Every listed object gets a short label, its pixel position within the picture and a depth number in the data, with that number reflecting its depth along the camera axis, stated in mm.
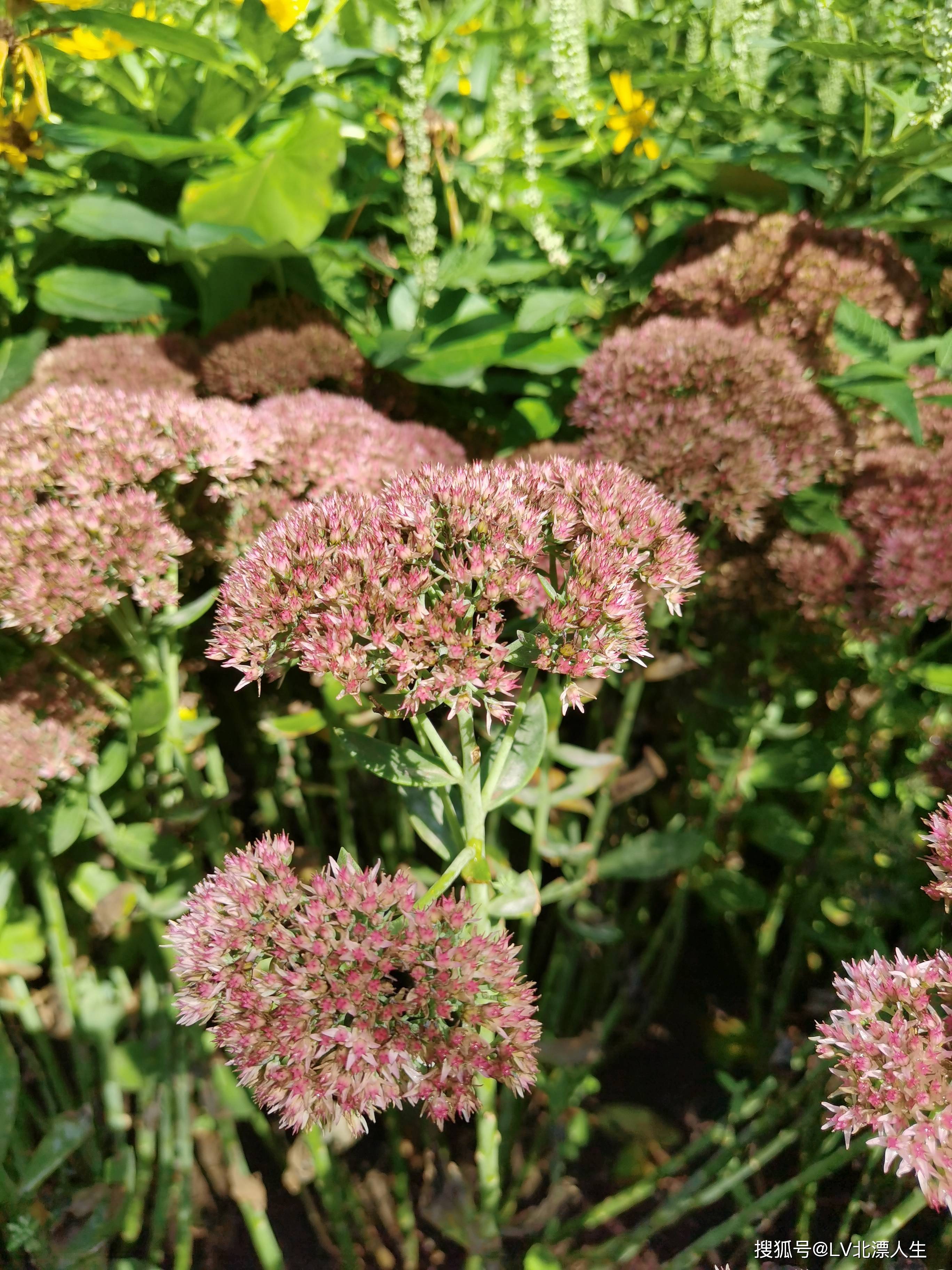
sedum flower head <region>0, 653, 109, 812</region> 422
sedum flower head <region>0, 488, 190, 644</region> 394
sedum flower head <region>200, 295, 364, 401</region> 488
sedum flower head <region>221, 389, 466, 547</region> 435
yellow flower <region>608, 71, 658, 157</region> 552
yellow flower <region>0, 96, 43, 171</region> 490
